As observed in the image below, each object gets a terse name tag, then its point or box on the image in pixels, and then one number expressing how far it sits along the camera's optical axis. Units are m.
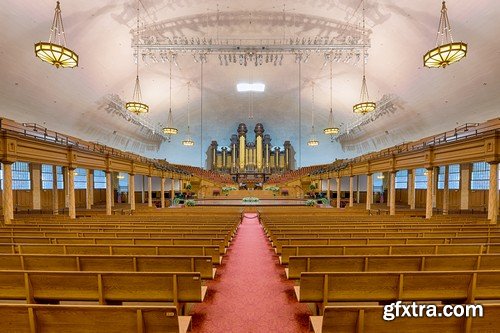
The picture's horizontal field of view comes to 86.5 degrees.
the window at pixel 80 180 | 19.54
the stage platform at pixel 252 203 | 16.62
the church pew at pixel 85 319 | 1.79
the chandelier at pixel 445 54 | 7.39
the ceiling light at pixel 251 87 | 23.77
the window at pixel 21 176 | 14.98
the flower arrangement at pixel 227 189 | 23.79
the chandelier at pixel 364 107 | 11.96
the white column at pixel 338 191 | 19.55
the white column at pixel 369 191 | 14.88
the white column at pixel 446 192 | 12.86
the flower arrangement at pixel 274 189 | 23.10
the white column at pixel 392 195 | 12.41
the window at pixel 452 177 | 17.33
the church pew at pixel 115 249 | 3.95
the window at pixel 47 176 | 16.73
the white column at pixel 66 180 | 15.78
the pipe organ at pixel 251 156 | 31.77
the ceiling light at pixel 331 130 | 17.74
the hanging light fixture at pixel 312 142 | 21.42
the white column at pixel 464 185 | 15.96
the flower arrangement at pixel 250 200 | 16.72
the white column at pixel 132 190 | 14.52
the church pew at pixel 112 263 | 3.29
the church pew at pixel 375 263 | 3.30
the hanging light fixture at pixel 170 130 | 16.36
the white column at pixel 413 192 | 14.36
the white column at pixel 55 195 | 13.90
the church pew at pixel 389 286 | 2.73
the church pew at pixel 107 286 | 2.73
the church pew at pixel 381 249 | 3.98
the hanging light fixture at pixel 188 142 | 18.98
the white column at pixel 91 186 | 18.22
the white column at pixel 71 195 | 10.24
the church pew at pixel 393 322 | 1.78
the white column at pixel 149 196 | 17.76
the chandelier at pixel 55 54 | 7.33
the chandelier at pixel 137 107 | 12.26
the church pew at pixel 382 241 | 4.59
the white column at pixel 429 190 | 10.31
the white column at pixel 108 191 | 12.45
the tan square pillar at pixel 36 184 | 15.81
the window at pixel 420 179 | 20.25
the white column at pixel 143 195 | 24.31
